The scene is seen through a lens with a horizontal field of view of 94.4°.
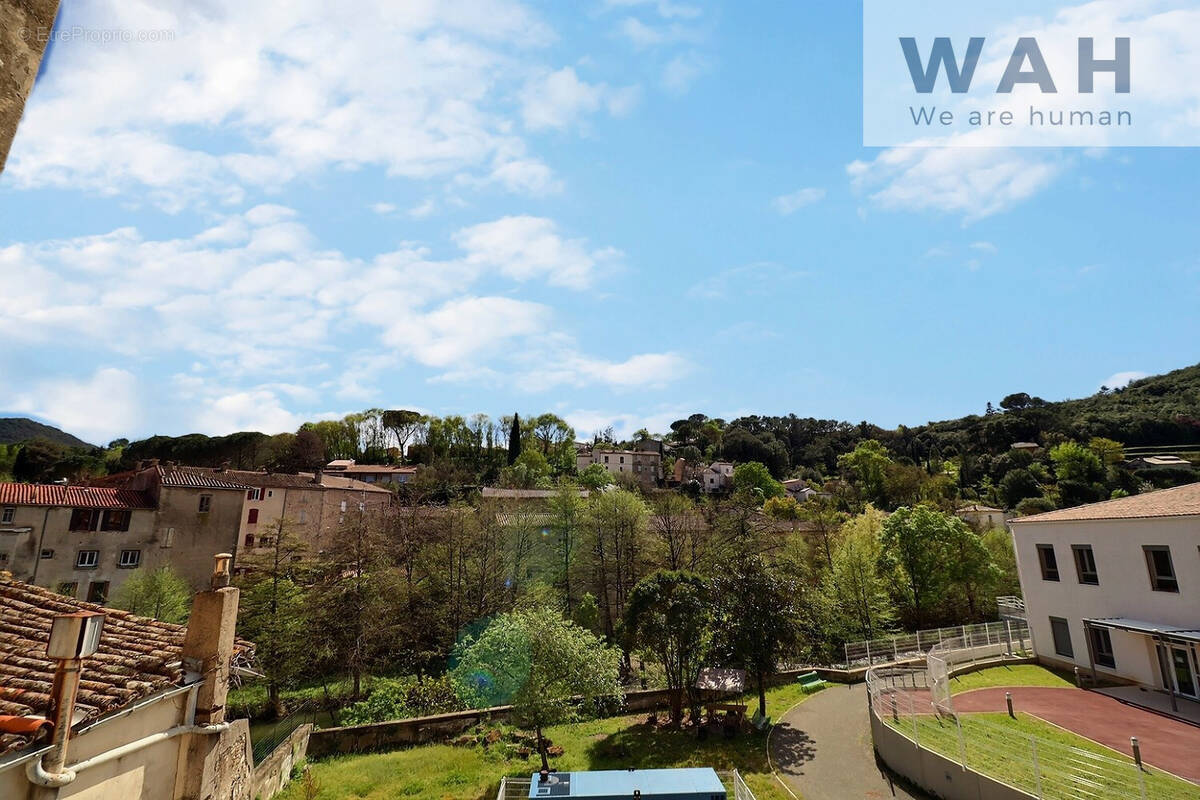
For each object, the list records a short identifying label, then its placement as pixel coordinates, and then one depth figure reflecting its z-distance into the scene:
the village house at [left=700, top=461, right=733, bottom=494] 96.12
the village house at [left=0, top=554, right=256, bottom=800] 5.00
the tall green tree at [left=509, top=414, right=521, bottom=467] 90.06
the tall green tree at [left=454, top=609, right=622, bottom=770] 18.56
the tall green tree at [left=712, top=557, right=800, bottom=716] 20.28
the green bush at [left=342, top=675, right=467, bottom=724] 24.44
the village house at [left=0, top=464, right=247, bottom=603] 30.39
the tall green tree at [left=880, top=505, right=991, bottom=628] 32.81
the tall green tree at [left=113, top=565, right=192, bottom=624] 28.53
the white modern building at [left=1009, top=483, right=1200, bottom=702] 18.20
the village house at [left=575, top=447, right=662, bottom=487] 99.19
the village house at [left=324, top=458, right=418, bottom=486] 75.11
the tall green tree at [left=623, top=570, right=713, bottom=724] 21.05
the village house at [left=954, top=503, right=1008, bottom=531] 48.59
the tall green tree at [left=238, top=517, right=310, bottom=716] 27.23
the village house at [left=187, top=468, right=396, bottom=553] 44.56
